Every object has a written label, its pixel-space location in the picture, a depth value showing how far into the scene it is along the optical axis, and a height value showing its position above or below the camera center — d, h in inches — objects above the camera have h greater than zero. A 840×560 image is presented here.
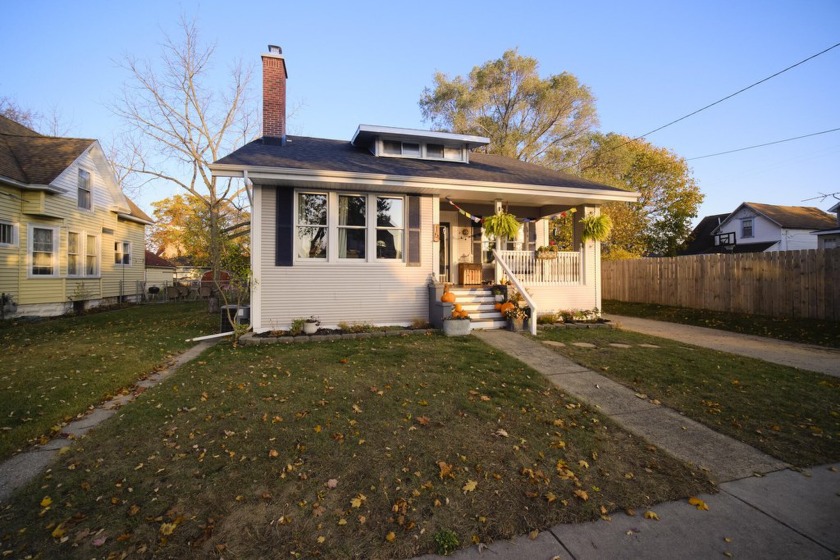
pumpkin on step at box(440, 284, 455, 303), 343.9 -13.6
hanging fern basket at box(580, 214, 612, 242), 398.3 +54.6
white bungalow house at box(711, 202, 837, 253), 1018.7 +143.9
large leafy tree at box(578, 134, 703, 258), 918.4 +219.6
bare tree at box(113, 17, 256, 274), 730.2 +268.0
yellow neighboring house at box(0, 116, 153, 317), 483.1 +85.3
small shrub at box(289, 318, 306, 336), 329.2 -38.3
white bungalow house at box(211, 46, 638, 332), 337.1 +57.6
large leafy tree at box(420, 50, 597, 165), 927.0 +417.6
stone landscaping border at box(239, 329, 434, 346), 309.0 -44.7
